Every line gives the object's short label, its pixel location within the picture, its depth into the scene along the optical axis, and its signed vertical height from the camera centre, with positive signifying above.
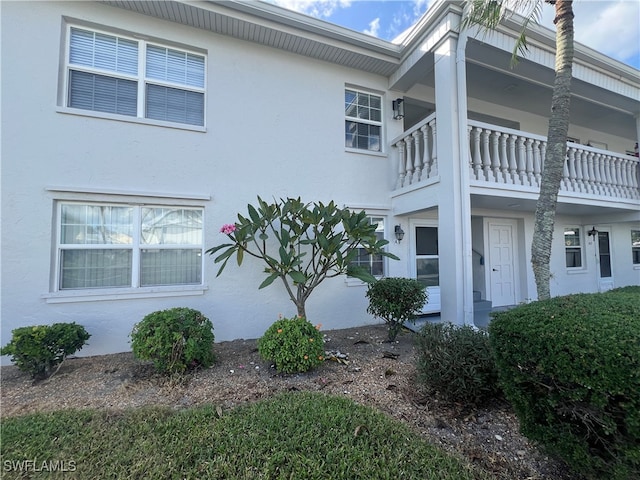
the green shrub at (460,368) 3.09 -1.24
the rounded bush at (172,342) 3.86 -1.19
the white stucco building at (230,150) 4.83 +2.12
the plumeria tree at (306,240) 5.01 +0.27
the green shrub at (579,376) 1.74 -0.81
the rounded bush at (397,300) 5.33 -0.87
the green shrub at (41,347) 3.84 -1.25
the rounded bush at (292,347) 3.92 -1.29
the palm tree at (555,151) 4.11 +1.45
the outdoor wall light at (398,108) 7.31 +3.66
